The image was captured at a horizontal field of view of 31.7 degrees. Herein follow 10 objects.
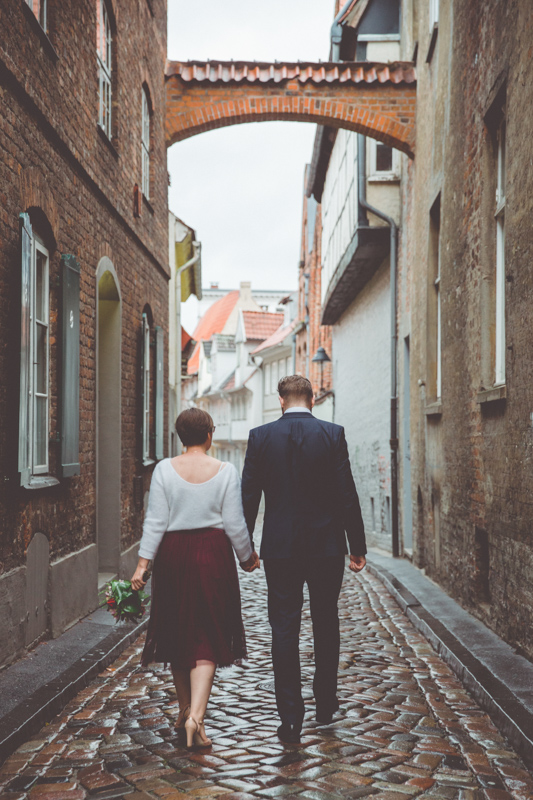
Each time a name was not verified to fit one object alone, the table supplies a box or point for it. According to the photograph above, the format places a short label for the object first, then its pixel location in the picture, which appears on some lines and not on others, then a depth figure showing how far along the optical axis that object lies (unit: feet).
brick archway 42.86
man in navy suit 15.15
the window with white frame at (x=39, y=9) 22.07
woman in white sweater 14.51
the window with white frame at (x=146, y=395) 38.38
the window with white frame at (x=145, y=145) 39.63
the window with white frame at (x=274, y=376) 135.13
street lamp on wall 68.28
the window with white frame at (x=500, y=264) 24.26
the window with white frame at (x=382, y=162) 48.01
